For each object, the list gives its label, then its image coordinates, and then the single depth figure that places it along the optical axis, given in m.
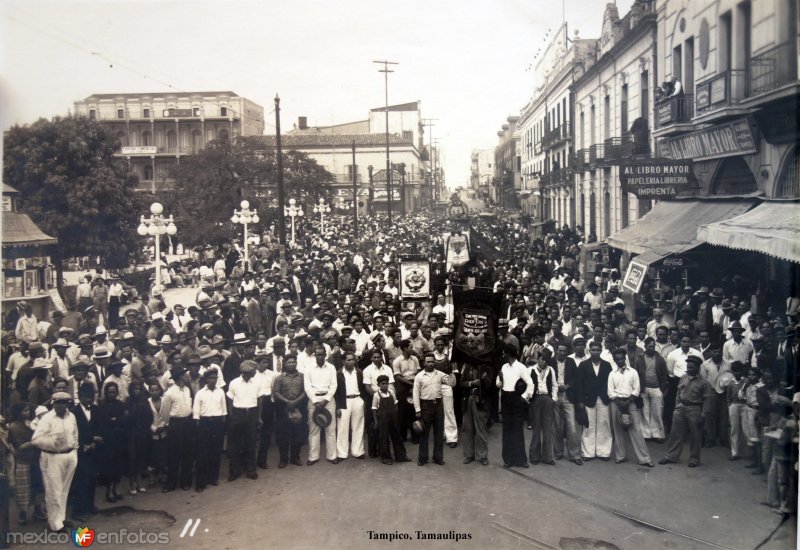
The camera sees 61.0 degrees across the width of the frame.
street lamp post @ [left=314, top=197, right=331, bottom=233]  32.38
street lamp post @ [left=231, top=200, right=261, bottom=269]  20.12
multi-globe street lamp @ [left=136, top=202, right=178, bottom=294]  14.21
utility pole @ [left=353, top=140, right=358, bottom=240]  31.60
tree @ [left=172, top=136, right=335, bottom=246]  23.95
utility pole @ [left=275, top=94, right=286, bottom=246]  19.64
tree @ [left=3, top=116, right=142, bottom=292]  12.93
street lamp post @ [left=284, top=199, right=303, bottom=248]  27.62
